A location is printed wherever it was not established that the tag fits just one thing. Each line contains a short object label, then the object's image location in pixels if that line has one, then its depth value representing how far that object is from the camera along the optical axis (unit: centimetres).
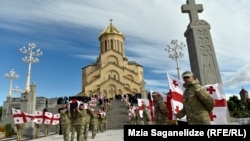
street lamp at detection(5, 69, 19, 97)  4103
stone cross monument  744
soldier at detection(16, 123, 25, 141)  1262
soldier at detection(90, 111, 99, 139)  1271
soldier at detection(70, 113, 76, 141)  848
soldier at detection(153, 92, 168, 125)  653
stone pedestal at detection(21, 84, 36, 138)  1499
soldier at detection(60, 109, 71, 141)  919
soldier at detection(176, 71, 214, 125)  381
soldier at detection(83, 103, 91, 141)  939
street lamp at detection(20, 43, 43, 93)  3084
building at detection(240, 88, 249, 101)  9749
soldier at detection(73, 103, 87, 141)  825
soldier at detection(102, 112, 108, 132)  1816
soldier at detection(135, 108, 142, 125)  1714
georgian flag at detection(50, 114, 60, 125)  1492
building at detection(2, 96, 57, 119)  3347
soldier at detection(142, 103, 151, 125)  790
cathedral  5444
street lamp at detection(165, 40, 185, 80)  2955
